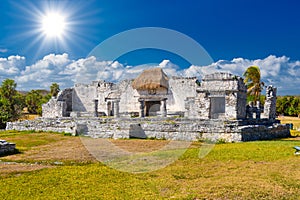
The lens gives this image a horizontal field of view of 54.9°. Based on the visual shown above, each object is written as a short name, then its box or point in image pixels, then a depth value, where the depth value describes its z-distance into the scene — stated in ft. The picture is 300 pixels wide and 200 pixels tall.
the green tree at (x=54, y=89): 157.42
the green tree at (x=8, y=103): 82.58
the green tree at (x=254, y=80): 110.01
